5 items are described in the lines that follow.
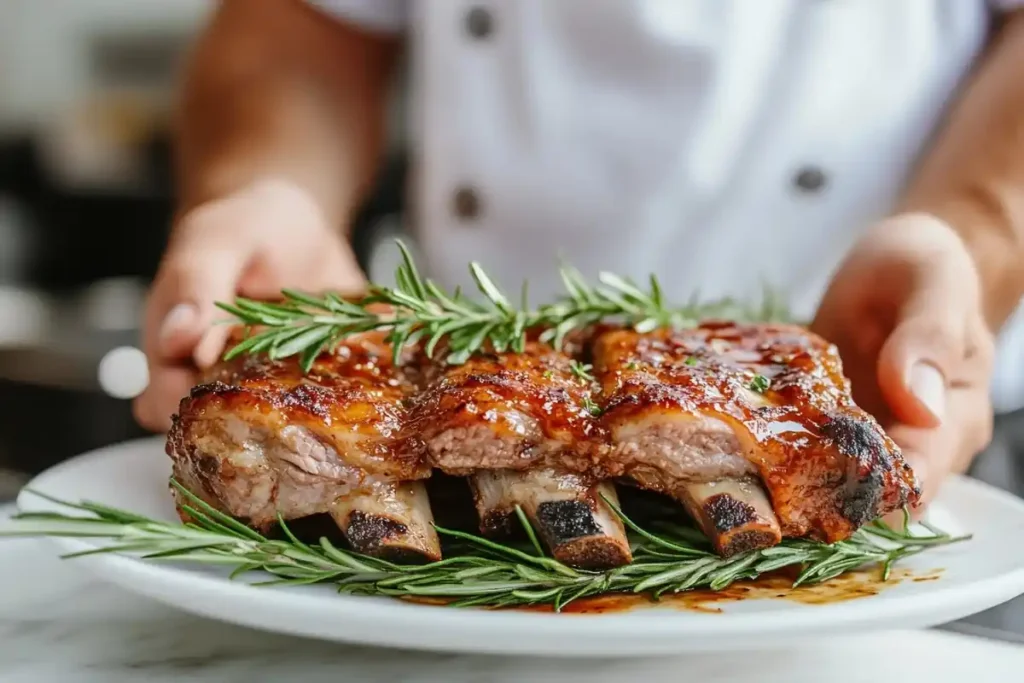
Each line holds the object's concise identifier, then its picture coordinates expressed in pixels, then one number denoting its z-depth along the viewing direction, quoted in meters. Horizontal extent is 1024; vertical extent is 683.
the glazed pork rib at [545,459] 0.70
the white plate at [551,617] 0.59
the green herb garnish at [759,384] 0.74
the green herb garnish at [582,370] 0.75
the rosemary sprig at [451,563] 0.66
